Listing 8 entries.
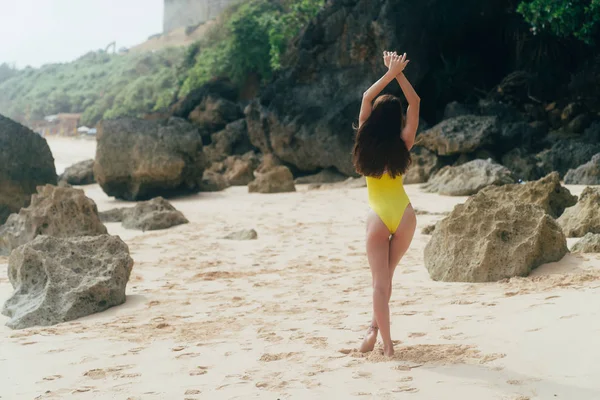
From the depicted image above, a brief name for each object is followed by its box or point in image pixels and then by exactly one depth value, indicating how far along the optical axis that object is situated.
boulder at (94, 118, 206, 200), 14.04
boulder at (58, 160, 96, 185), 17.77
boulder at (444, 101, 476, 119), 15.77
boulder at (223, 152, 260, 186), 17.03
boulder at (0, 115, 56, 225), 11.15
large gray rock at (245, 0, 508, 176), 16.08
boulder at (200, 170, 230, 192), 15.23
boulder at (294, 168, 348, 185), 16.19
